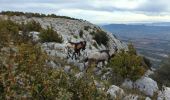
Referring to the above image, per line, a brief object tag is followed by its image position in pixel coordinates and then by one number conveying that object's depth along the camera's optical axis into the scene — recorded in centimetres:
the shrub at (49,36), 1044
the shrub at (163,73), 1136
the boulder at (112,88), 511
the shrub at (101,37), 1453
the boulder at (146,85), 658
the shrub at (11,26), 889
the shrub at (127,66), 691
